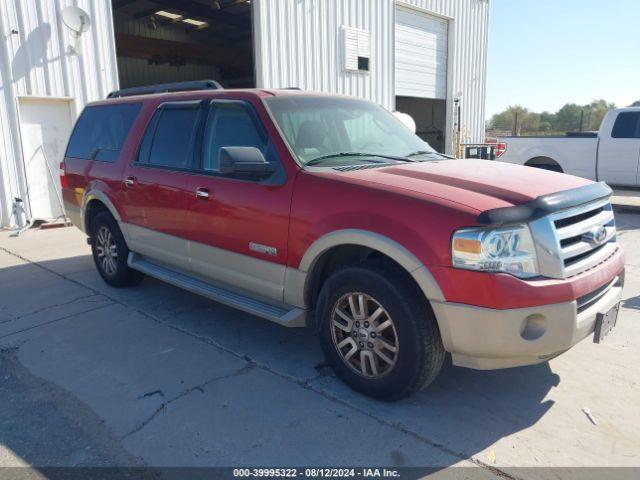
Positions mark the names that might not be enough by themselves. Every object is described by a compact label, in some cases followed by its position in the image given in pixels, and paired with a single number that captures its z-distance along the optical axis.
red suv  2.72
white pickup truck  10.45
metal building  9.26
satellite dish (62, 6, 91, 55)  9.17
